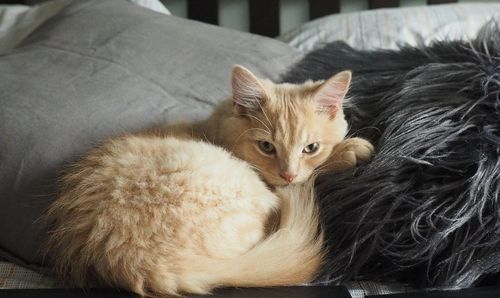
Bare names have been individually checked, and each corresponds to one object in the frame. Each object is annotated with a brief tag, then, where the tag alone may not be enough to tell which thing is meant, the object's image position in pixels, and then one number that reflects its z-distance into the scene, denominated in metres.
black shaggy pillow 0.96
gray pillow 1.08
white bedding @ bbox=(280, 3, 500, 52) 1.79
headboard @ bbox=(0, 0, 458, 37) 2.13
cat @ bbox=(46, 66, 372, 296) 0.88
